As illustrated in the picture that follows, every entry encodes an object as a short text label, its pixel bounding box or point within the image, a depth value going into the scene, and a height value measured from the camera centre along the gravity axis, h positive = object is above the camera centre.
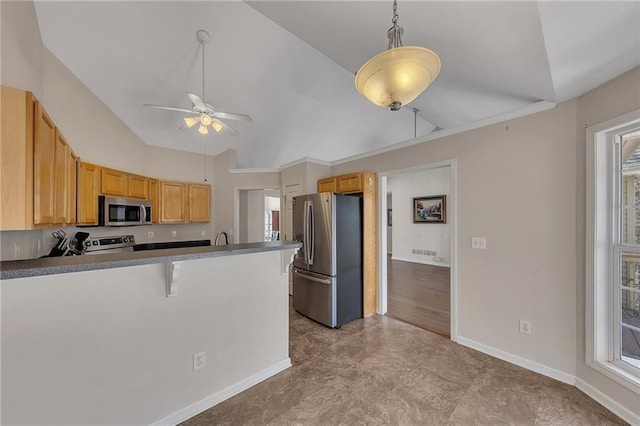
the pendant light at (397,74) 1.05 +0.62
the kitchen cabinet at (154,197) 4.20 +0.27
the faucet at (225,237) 5.04 -0.49
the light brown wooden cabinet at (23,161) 1.41 +0.31
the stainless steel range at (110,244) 3.20 -0.44
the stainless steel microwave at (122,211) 3.24 +0.03
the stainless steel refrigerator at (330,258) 3.21 -0.61
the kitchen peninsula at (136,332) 1.21 -0.73
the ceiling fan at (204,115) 2.57 +1.08
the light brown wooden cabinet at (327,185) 3.90 +0.45
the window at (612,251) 1.83 -0.29
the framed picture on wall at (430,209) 6.68 +0.10
